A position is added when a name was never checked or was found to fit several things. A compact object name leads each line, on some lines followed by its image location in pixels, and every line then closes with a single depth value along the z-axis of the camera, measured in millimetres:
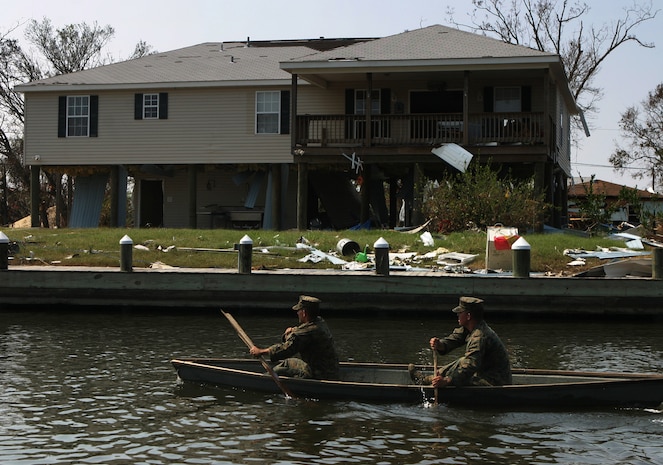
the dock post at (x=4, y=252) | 20828
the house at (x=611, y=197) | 54025
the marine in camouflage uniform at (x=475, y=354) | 11281
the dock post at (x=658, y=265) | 19312
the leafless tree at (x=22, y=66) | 48938
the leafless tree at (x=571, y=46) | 47656
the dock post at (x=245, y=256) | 20062
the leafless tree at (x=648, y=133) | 55312
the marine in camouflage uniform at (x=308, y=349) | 11891
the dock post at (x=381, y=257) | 19516
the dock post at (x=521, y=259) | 19219
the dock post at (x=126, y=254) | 20469
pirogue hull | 11258
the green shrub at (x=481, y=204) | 25078
